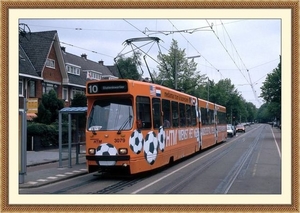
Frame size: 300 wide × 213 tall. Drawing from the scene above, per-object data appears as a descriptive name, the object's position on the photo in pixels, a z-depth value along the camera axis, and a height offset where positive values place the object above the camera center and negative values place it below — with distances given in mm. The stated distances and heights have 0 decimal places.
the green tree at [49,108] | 34628 +383
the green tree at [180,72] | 43656 +4301
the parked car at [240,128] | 71375 -2454
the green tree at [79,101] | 36812 +968
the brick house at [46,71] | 36875 +3742
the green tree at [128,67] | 38459 +4010
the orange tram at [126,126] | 14844 -450
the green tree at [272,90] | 44712 +2318
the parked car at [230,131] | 54031 -2200
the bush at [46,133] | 30328 -1366
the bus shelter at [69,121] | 19500 -363
